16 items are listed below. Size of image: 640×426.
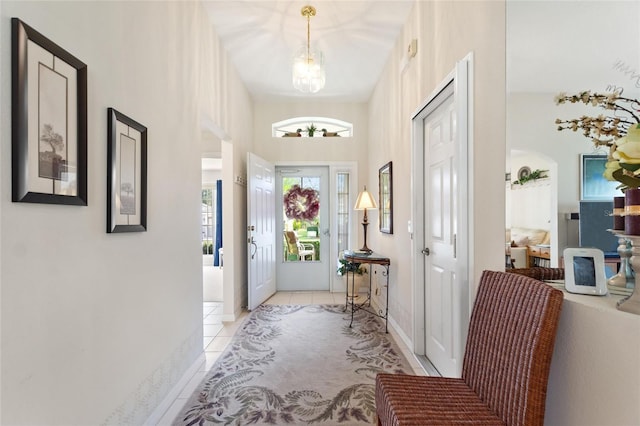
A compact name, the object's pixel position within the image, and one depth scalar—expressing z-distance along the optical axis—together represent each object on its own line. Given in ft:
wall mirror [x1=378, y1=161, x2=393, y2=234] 11.75
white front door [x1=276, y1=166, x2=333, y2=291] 16.81
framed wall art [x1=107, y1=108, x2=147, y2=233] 5.00
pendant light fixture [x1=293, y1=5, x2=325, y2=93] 8.82
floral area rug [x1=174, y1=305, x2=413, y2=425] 6.63
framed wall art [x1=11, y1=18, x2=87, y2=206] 3.35
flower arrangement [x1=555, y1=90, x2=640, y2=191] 2.97
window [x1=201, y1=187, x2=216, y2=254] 28.14
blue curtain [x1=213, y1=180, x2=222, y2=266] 24.77
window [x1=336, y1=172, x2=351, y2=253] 16.67
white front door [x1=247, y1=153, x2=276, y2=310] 13.42
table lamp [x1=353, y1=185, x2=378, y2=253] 13.20
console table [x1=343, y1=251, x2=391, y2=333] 11.34
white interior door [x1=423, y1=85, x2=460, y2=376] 7.23
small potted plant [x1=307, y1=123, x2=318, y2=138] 16.57
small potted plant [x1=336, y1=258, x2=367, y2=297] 12.98
